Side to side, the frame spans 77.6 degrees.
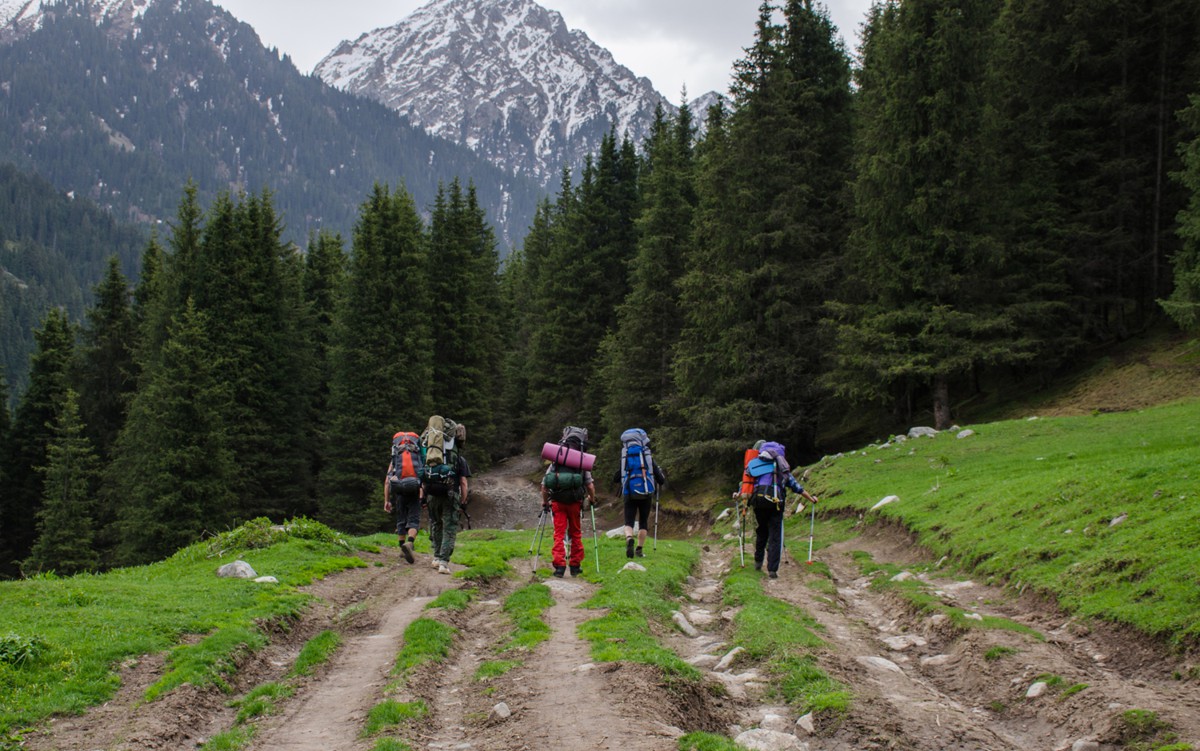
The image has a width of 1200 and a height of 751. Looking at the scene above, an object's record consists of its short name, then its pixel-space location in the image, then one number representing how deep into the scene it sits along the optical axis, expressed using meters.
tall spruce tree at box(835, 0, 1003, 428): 27.03
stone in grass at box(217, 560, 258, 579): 12.52
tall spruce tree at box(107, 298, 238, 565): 32.84
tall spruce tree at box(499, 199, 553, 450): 60.41
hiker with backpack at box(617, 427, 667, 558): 14.44
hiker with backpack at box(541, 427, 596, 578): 12.78
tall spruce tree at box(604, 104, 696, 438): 37.69
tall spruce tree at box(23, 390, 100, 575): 37.84
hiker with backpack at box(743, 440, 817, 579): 13.23
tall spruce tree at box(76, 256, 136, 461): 50.59
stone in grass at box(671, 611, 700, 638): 9.95
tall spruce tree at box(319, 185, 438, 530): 37.44
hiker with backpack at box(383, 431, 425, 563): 15.05
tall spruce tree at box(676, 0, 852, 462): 29.00
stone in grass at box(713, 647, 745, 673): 8.29
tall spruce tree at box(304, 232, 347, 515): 44.75
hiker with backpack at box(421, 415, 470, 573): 13.80
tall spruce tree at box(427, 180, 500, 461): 45.44
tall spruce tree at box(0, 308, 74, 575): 50.53
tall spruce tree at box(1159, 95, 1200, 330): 22.89
